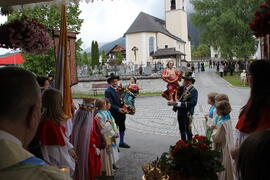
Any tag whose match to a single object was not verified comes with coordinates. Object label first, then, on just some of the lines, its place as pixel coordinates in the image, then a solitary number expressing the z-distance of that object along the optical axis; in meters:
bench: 24.20
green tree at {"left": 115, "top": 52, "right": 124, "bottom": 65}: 52.30
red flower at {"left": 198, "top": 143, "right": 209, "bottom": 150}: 2.80
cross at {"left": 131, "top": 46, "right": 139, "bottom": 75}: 55.07
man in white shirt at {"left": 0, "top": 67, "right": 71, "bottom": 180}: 1.26
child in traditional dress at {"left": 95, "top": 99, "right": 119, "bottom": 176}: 5.85
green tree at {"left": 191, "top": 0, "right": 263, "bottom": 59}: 36.75
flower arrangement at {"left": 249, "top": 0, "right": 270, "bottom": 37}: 2.72
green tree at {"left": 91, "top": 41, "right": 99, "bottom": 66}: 55.72
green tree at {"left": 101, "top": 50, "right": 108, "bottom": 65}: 61.08
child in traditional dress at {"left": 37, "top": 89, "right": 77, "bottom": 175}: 3.79
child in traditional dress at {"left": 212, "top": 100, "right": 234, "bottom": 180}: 4.64
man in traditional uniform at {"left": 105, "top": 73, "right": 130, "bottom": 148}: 8.06
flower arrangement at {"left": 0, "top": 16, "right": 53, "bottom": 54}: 4.14
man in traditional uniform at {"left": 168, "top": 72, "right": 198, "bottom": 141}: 7.45
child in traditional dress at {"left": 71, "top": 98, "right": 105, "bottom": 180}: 4.88
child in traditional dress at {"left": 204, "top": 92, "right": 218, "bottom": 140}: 5.45
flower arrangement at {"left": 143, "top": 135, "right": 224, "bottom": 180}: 2.65
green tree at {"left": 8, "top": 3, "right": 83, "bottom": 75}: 22.11
